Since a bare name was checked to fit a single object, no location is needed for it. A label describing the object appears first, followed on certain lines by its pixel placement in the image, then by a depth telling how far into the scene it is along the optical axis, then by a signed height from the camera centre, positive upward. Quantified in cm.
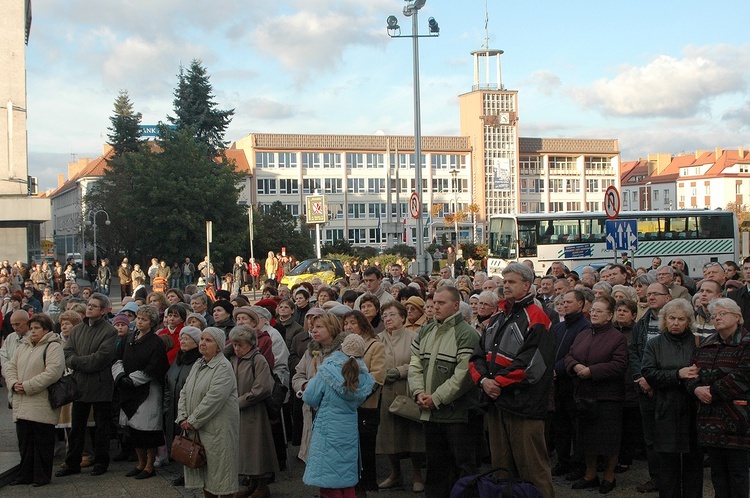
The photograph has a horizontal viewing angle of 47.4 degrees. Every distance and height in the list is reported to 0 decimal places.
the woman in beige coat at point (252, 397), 775 -132
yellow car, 3553 -86
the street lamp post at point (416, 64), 2464 +548
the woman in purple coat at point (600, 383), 795 -132
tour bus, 4097 +31
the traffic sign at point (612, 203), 1539 +75
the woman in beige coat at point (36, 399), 894 -151
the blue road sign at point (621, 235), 1633 +17
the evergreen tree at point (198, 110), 6988 +1170
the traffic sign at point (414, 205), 2227 +112
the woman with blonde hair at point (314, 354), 757 -95
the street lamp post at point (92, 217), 5812 +282
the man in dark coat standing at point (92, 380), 917 -136
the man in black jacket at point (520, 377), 657 -102
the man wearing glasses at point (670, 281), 1133 -53
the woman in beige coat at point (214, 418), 713 -139
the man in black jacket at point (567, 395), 855 -153
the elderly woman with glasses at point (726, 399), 622 -115
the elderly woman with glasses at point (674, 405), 682 -131
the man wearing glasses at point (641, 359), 741 -104
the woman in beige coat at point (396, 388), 814 -135
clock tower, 10381 +1326
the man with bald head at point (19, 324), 950 -77
